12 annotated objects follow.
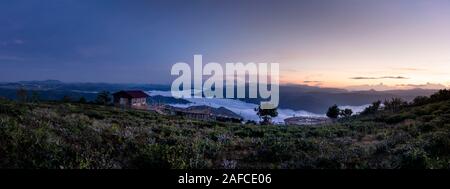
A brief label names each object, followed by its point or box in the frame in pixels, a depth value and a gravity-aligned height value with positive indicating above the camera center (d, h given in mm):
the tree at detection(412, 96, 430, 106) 67350 -3504
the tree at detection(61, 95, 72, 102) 80500 -3745
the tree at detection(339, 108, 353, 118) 101188 -8419
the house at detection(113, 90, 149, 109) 96312 -4306
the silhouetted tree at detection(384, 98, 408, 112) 85000 -4898
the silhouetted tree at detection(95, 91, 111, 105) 90112 -4042
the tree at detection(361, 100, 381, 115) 90275 -6499
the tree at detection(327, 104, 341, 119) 101938 -8245
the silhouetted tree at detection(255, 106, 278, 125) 101212 -8495
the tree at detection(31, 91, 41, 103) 46703 -1813
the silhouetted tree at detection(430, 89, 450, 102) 63850 -2398
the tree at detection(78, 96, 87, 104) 84612 -4210
